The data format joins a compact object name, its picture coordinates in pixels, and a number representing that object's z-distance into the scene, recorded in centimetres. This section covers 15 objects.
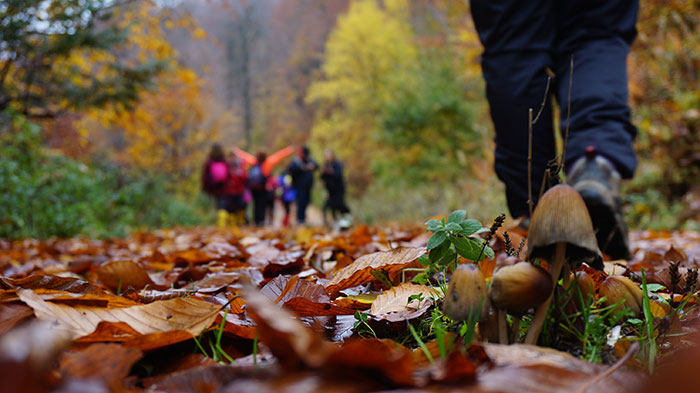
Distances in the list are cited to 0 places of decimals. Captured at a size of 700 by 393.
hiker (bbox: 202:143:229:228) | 1185
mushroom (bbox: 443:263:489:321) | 68
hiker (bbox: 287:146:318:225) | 1227
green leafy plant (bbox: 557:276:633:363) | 75
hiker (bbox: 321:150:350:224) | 1207
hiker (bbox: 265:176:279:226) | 1512
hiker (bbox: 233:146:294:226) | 1376
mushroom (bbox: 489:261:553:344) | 67
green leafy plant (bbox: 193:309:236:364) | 78
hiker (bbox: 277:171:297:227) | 1432
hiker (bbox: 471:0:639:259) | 176
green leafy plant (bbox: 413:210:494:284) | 90
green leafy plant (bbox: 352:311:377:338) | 94
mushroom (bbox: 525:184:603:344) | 63
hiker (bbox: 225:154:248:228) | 1270
